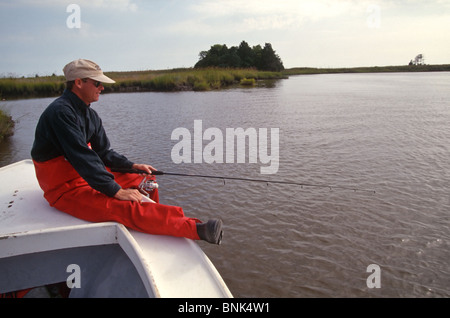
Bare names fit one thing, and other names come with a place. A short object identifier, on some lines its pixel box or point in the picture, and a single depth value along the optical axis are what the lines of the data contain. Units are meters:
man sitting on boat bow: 2.74
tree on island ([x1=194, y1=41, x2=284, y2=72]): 59.16
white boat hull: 2.30
